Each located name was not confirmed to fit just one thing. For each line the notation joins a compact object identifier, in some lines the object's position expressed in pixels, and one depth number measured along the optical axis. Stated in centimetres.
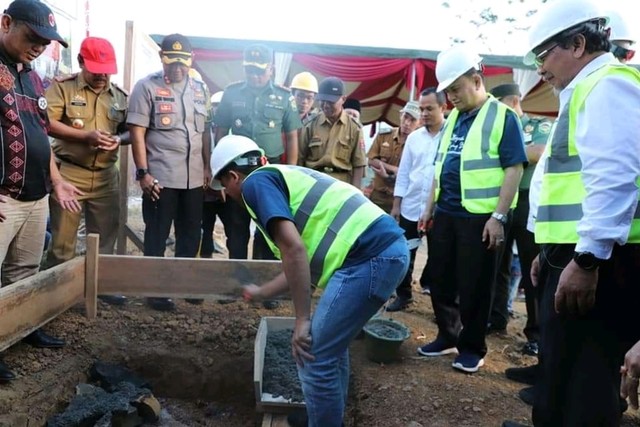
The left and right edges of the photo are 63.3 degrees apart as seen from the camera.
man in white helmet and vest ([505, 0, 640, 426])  161
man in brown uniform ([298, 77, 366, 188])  467
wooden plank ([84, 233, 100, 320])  364
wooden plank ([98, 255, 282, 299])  381
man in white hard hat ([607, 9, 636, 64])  295
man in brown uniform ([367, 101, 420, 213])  517
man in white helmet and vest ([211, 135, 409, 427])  223
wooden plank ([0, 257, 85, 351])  287
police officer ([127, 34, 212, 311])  400
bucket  335
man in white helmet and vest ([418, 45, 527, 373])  306
